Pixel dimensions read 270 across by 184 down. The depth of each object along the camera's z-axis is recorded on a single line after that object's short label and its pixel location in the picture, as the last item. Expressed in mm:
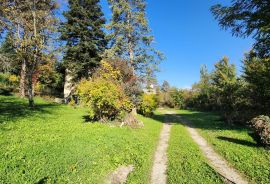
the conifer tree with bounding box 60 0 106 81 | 17419
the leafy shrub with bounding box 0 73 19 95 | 20788
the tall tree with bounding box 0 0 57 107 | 11700
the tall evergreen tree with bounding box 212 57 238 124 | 12847
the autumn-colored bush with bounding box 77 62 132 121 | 8860
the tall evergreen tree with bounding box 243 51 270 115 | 10994
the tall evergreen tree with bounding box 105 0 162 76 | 15075
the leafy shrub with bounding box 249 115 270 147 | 6182
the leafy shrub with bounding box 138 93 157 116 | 15956
